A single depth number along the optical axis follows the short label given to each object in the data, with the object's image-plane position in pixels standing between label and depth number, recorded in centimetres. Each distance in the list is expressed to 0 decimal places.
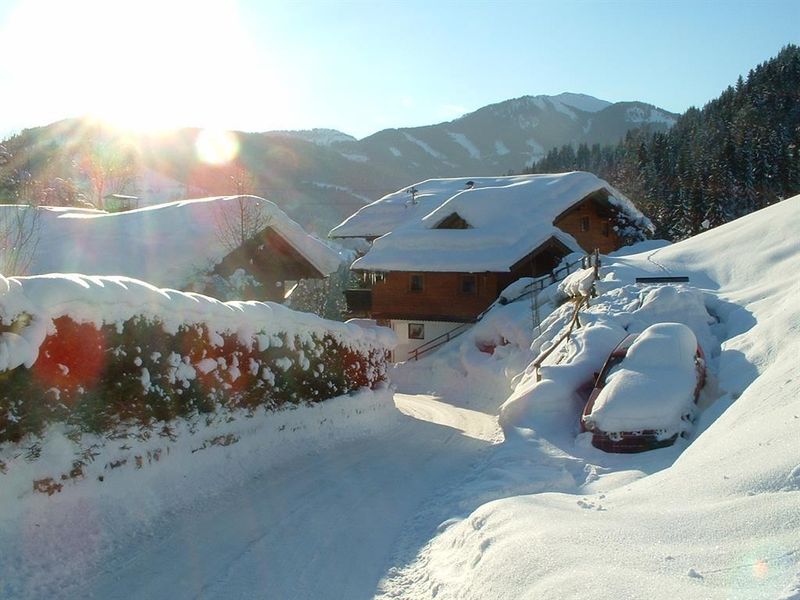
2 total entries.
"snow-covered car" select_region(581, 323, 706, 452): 905
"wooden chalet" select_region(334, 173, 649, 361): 2830
